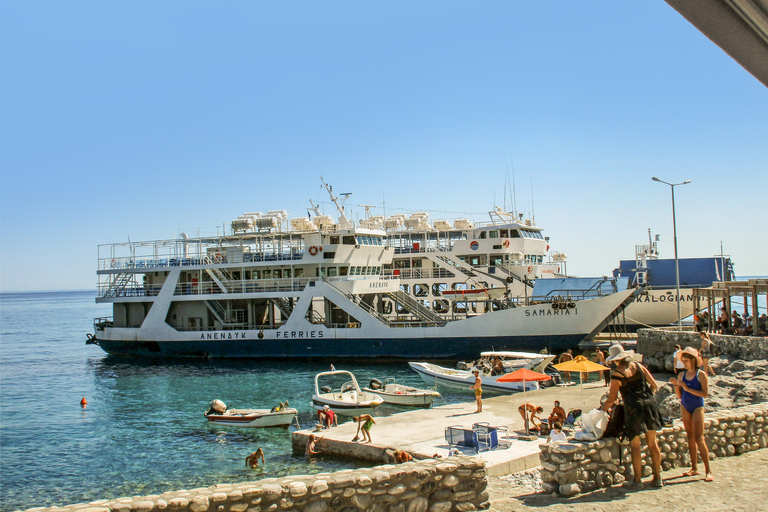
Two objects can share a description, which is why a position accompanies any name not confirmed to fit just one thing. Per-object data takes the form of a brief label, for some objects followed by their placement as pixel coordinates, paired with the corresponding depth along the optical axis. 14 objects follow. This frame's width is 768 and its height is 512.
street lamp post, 28.90
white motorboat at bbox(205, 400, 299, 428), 20.23
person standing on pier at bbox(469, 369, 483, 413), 17.02
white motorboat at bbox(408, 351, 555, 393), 24.08
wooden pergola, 23.47
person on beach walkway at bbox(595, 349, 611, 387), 20.62
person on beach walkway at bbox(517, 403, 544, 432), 14.45
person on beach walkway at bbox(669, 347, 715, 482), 7.29
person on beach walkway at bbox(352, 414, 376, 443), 14.94
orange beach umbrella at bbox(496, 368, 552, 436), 17.69
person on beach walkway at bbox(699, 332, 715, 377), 19.82
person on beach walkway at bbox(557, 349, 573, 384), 23.82
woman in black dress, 7.22
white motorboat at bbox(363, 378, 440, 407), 22.72
